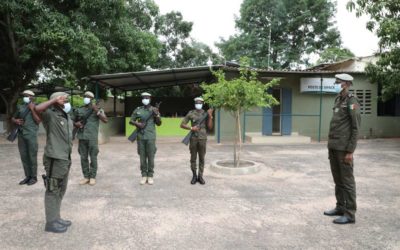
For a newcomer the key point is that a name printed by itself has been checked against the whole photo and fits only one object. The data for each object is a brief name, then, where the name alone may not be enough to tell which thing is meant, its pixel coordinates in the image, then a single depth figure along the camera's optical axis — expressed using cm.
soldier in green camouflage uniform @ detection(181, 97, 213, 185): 633
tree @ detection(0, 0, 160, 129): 1091
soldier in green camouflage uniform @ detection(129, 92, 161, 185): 621
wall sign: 1396
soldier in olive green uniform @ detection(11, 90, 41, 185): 617
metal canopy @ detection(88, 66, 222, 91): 1170
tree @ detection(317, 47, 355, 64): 2675
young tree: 732
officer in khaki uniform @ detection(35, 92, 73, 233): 398
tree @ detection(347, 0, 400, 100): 966
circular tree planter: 728
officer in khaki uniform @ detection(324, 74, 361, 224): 430
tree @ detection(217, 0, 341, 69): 2902
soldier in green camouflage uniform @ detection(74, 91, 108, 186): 616
